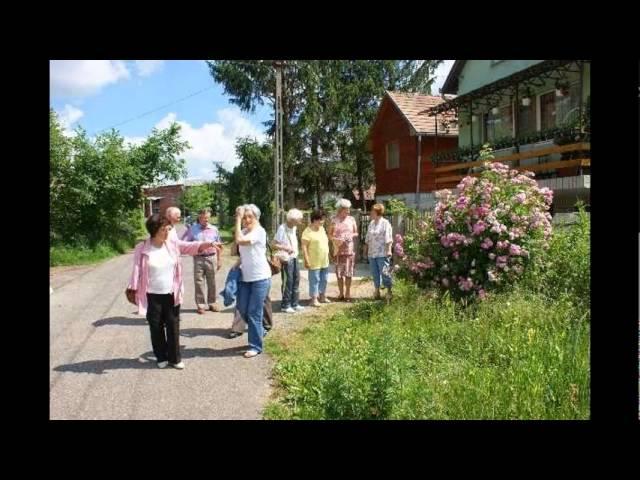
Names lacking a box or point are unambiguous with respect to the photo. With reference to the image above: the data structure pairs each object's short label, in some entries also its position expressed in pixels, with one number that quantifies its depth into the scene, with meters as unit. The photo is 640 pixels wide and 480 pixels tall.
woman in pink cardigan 4.93
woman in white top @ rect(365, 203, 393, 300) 7.95
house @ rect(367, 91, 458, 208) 18.27
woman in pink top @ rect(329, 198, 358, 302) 8.27
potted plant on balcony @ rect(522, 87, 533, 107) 13.62
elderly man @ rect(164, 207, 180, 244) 5.42
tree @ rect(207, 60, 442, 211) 20.05
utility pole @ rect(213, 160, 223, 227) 21.89
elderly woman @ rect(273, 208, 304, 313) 7.21
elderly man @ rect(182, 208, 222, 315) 7.11
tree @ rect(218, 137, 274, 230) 20.62
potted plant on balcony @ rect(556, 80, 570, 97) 12.55
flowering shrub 6.15
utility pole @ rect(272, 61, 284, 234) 13.48
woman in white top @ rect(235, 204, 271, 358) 5.38
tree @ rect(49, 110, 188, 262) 17.23
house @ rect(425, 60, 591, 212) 11.13
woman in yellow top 7.87
